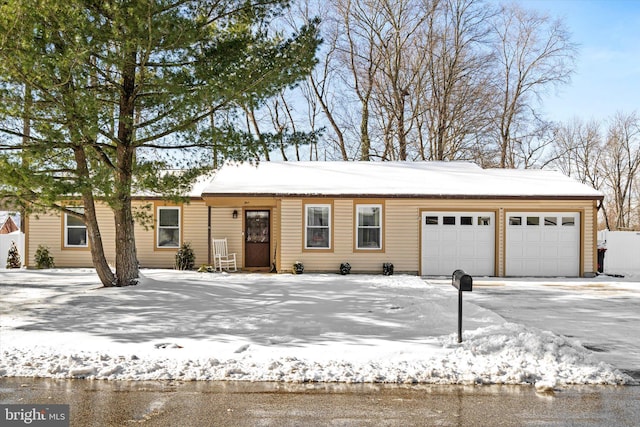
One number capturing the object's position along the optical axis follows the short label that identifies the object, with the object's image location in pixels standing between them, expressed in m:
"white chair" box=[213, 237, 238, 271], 17.00
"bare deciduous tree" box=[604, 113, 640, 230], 36.28
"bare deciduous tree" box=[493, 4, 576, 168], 29.83
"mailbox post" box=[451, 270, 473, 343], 6.39
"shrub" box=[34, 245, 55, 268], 16.98
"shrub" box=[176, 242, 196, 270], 16.81
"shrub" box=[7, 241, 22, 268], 17.95
